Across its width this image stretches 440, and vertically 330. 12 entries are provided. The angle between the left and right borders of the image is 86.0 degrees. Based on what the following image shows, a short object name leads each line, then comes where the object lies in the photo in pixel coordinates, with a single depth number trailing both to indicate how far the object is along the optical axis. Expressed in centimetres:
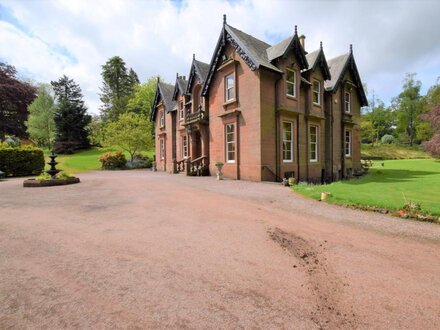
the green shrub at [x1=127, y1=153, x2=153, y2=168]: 3262
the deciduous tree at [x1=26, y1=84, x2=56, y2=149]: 5109
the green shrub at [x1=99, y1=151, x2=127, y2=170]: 3042
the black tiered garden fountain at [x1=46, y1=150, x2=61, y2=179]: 1445
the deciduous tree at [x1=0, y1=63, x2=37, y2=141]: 3584
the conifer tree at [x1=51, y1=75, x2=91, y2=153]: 4622
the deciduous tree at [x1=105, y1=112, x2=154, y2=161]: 3176
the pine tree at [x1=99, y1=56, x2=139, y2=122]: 6438
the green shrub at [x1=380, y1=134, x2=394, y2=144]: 6349
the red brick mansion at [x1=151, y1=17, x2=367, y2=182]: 1574
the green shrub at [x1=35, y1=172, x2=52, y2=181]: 1345
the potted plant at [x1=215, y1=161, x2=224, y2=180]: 1670
